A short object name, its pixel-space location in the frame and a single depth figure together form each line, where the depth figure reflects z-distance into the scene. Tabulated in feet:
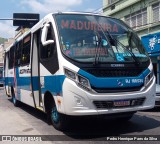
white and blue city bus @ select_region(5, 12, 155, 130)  22.59
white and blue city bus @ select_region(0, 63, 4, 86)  128.92
